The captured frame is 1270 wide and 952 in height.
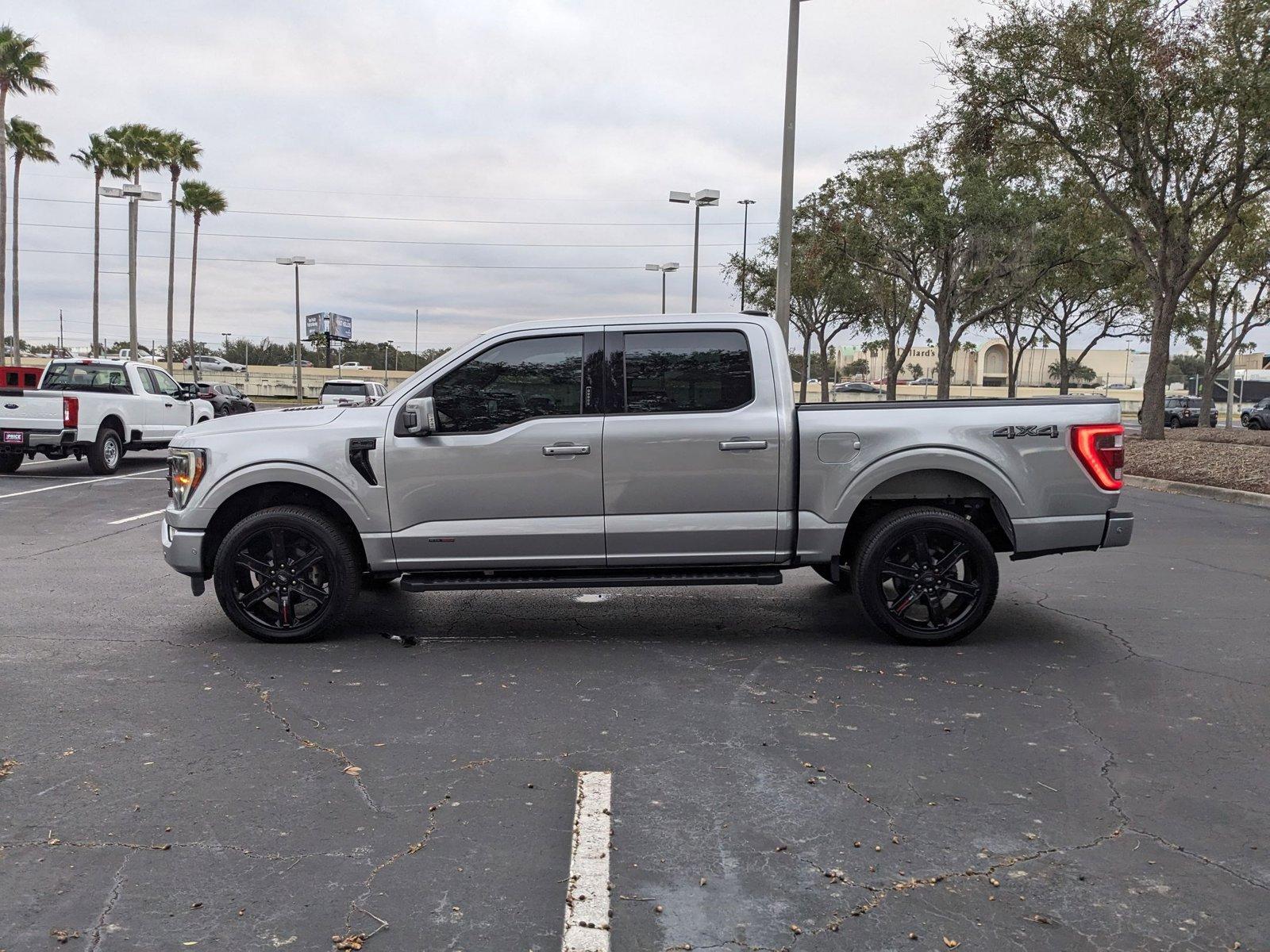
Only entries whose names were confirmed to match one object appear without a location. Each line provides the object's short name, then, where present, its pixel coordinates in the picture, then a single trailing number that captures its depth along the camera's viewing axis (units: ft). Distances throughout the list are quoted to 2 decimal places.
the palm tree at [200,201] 182.09
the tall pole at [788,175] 57.26
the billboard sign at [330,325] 346.95
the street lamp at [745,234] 153.69
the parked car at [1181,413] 154.10
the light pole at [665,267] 161.58
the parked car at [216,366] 288.92
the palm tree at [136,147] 151.84
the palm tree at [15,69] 111.04
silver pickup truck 20.76
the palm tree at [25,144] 145.18
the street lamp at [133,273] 132.05
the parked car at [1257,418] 143.74
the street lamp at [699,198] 106.32
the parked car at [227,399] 116.08
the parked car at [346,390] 100.01
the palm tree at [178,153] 156.66
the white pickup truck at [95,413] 53.42
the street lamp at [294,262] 175.42
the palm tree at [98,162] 152.56
